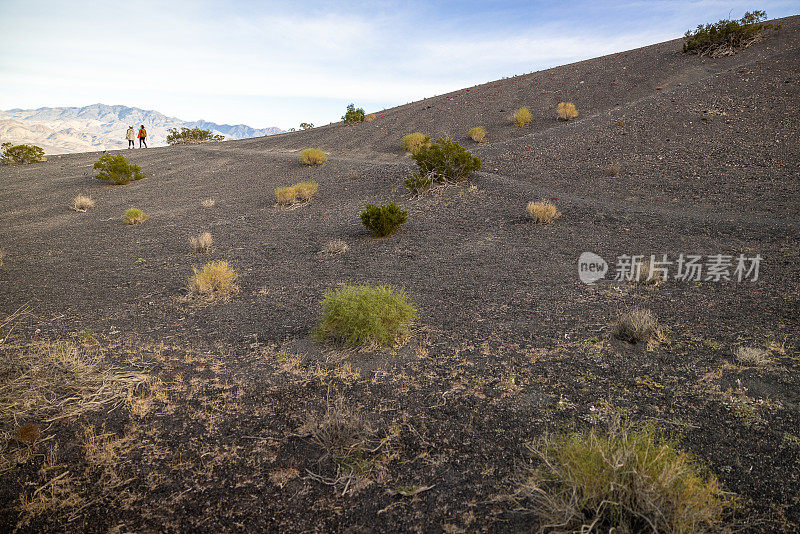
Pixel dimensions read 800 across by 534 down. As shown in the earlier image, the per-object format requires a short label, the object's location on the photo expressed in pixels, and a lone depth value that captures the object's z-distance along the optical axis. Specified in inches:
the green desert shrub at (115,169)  687.1
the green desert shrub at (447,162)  502.3
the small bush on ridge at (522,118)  771.4
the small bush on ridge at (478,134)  737.9
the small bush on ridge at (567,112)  731.4
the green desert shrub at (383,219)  378.0
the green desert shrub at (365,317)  195.6
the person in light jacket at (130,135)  1107.3
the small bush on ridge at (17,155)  914.1
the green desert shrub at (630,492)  85.6
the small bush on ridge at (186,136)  1263.5
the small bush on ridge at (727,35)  783.1
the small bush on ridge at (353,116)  1102.4
